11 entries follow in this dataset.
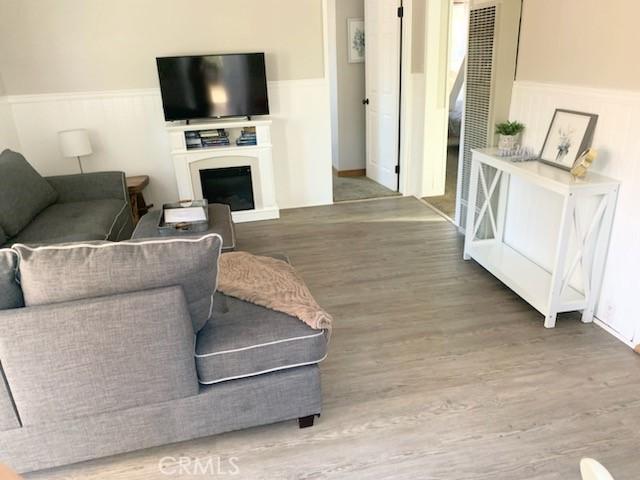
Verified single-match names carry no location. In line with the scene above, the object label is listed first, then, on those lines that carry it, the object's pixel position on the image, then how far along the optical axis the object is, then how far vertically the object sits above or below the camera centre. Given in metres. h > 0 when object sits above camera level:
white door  4.91 -0.24
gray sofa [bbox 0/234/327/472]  1.53 -0.96
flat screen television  4.16 -0.11
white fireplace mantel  4.32 -0.80
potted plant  3.14 -0.49
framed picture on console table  2.57 -0.45
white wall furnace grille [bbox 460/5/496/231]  3.27 -0.16
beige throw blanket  1.88 -0.92
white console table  2.44 -1.02
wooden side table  4.25 -1.04
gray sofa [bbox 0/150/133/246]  2.96 -0.89
